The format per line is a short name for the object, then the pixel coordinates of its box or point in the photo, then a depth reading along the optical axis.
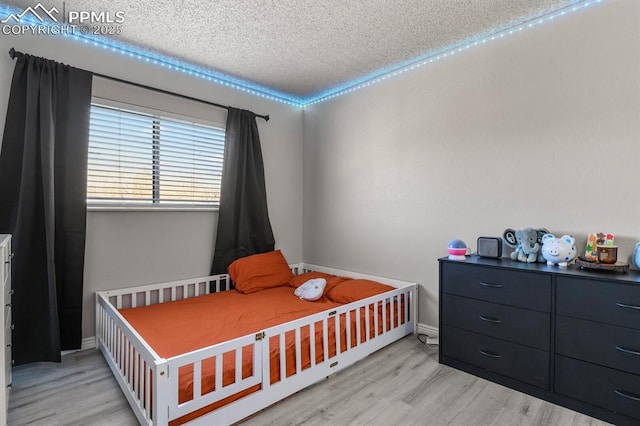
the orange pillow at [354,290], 2.66
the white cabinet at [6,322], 1.38
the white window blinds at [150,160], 2.52
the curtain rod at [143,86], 2.13
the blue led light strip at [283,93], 2.15
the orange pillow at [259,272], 2.99
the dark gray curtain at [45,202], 2.12
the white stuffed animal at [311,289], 2.75
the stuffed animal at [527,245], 2.08
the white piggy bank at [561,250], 1.91
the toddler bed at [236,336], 1.53
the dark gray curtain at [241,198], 3.13
